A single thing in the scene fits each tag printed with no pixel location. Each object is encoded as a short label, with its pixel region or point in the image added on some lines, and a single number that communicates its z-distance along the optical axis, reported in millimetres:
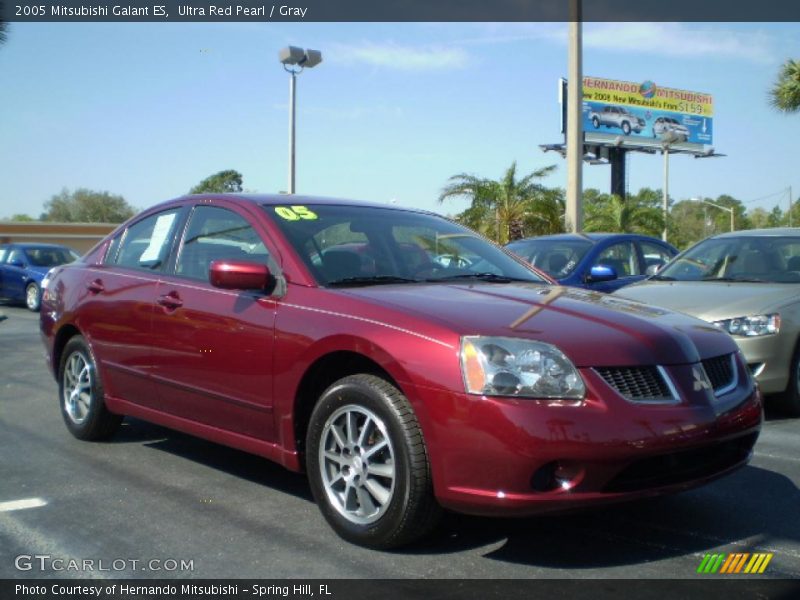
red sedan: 3414
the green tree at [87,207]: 68875
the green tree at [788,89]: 19188
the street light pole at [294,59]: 18375
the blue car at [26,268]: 18542
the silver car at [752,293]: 6535
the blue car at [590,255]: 9148
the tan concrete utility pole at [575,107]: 15922
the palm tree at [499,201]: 22281
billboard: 49812
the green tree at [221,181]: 42125
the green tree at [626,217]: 29484
